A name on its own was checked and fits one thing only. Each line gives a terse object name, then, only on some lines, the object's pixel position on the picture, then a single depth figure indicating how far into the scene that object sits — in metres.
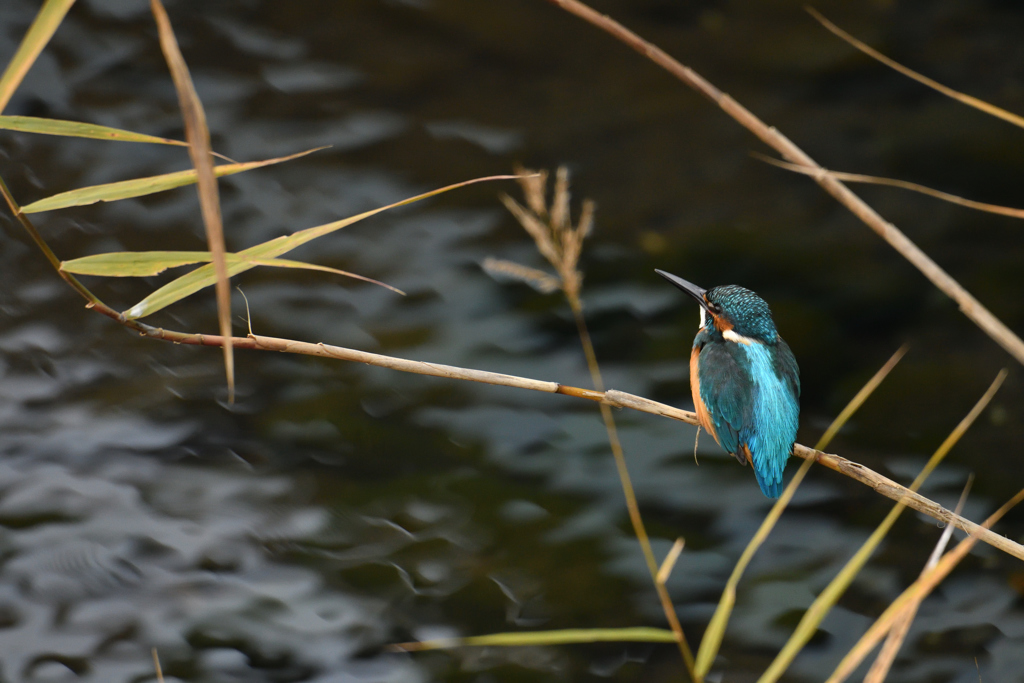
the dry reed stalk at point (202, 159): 7.14
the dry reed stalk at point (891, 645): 7.89
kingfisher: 8.07
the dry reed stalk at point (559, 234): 7.93
